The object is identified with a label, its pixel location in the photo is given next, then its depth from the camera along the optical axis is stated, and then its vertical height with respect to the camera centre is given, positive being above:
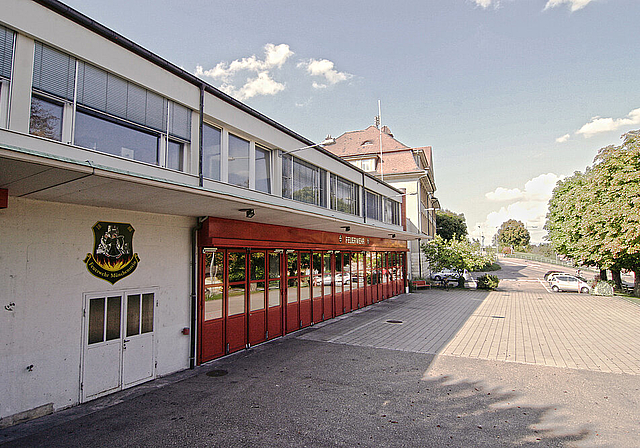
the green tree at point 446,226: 60.12 +5.14
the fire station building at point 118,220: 5.50 +0.83
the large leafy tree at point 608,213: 19.06 +2.44
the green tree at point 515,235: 105.62 +5.91
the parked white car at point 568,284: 27.25 -2.28
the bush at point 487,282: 27.90 -2.07
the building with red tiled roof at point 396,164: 31.88 +8.24
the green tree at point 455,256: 27.59 +0.00
